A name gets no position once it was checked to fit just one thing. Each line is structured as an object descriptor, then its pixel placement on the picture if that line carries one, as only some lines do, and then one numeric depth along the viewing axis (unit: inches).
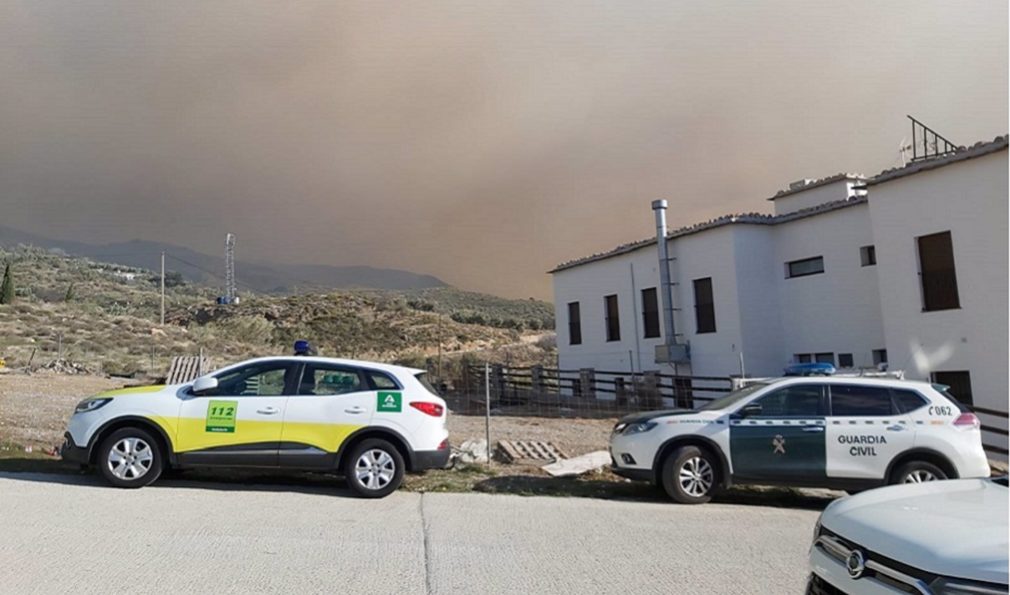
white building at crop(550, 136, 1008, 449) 650.8
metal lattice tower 2529.5
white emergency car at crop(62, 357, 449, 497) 353.1
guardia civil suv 381.1
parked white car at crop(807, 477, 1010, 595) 125.7
